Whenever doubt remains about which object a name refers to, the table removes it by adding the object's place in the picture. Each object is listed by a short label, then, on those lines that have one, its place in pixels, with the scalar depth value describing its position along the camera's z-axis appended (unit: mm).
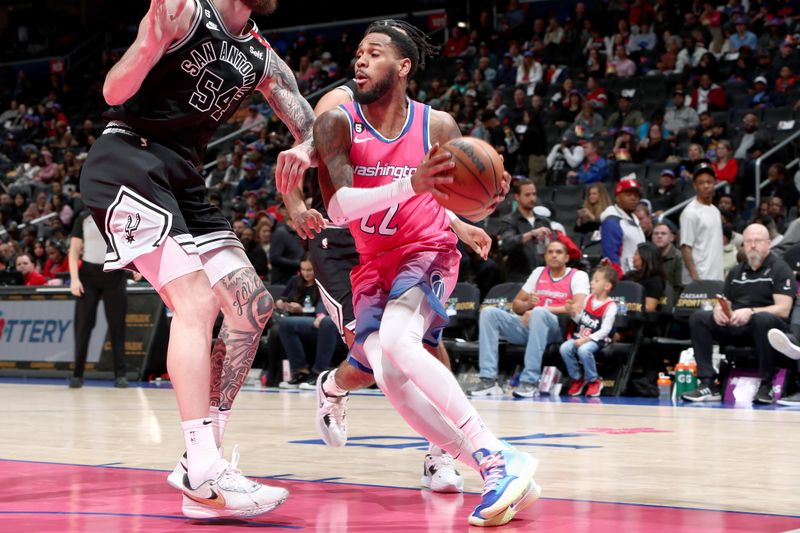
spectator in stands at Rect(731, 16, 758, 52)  15531
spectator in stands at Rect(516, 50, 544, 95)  17281
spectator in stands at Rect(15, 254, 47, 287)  14234
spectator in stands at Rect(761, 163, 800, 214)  11969
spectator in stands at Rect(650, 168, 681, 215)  12656
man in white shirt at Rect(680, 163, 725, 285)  10203
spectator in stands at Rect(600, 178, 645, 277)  10320
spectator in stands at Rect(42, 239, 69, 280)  15205
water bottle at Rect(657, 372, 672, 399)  9648
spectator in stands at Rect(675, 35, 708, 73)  15828
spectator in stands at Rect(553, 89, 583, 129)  15602
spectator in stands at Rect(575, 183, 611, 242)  11062
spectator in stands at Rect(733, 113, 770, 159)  12914
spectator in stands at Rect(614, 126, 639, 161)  13992
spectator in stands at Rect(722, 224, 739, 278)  10797
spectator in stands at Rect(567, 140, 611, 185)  13648
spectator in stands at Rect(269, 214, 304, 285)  11914
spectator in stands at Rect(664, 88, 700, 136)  14336
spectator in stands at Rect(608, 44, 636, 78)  16292
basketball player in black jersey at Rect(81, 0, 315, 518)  3490
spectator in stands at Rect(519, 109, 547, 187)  14812
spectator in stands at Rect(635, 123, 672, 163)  13883
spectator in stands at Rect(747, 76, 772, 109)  14141
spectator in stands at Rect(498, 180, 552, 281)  10344
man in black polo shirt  8797
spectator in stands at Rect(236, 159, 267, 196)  17606
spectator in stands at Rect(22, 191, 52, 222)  19500
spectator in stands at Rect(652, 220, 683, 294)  10445
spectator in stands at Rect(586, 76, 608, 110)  15608
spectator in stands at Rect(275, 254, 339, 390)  10680
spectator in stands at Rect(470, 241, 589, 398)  9672
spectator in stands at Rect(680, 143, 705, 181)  12906
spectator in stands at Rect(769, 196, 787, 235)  11344
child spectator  9430
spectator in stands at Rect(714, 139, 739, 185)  12523
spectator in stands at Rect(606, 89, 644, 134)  15109
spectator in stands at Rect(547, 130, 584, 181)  14336
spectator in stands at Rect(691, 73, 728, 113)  14445
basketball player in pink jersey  3607
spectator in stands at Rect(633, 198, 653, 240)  11078
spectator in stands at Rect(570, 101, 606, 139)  15094
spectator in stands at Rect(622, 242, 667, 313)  9938
